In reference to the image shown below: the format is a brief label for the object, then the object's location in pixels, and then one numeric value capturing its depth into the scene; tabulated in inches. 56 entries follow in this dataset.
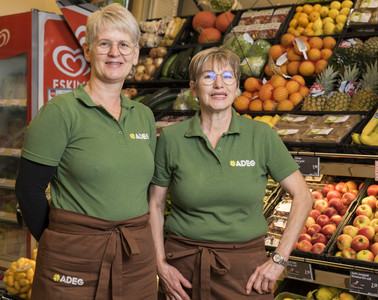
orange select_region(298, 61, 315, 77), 142.2
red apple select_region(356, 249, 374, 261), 90.6
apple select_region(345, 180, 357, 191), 114.4
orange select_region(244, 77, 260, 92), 144.6
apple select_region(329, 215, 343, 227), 103.9
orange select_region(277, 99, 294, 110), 129.5
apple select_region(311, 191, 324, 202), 113.2
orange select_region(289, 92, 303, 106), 131.9
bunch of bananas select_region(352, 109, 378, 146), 92.0
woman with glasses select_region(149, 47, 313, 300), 66.0
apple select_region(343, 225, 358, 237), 96.4
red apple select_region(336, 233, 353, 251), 93.2
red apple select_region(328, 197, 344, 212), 108.0
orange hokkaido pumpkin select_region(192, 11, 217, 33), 176.9
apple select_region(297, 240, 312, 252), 96.4
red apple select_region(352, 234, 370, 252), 92.3
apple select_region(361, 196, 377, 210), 103.1
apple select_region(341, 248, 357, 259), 91.9
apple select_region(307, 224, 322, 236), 102.4
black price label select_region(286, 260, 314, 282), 92.4
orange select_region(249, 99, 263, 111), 135.4
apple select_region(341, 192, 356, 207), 108.2
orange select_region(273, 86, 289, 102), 133.3
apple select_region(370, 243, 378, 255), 91.8
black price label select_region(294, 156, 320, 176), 93.7
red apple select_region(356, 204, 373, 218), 101.3
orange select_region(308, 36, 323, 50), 145.8
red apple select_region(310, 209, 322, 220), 107.4
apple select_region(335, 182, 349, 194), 112.8
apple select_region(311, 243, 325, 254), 95.0
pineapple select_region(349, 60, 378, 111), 116.0
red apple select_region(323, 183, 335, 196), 114.1
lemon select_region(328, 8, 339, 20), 154.8
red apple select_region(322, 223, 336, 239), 100.7
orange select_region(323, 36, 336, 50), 144.2
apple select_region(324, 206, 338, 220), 106.3
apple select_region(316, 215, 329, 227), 104.3
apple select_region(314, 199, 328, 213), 108.6
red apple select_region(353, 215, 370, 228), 98.5
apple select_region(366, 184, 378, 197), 105.7
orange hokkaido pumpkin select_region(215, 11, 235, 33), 175.6
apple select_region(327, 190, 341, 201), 110.5
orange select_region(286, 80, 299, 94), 134.7
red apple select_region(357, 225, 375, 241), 95.5
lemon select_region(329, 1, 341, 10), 157.9
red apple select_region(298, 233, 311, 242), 99.7
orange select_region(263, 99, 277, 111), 133.0
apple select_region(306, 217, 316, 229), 105.0
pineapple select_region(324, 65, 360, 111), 119.3
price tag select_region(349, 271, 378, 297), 85.1
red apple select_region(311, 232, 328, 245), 98.7
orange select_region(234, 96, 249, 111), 138.3
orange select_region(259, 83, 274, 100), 136.5
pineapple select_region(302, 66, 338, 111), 122.3
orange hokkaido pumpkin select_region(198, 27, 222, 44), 170.6
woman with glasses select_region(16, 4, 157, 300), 58.6
